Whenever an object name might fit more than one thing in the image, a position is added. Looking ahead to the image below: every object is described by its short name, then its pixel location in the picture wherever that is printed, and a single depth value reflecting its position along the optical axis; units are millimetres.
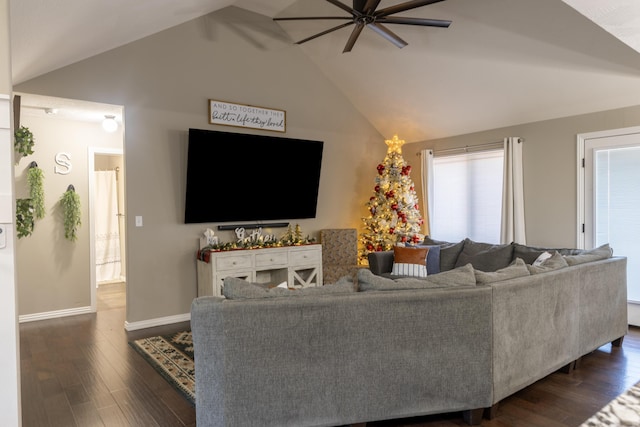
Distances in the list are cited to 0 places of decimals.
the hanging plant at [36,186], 4734
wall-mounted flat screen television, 4914
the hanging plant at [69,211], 5082
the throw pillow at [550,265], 2984
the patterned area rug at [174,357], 3049
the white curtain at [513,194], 5355
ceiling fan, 3234
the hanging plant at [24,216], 3861
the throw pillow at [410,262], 4883
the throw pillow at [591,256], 3402
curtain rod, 5641
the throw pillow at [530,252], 4110
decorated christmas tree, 6160
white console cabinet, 4695
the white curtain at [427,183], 6547
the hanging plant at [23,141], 3838
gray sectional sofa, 2166
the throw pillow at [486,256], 4453
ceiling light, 4961
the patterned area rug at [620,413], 2496
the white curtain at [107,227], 7363
